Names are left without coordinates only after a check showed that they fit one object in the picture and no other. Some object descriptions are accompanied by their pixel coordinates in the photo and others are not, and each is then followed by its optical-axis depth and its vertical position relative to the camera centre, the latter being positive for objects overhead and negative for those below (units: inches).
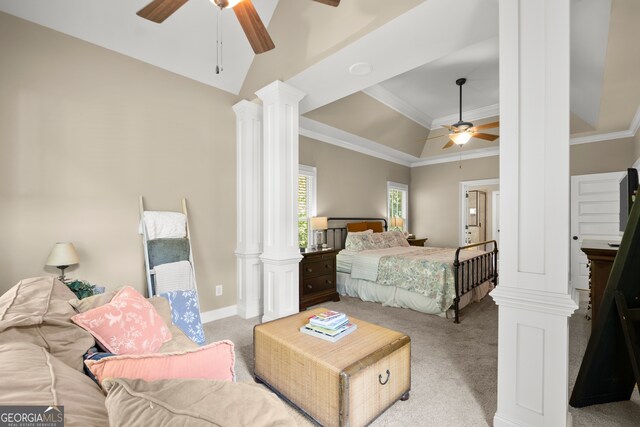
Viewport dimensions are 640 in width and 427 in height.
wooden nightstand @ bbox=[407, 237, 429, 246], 257.8 -24.8
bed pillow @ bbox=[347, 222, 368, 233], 219.6 -9.9
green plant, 90.9 -23.3
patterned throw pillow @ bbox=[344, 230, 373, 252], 190.7 -18.2
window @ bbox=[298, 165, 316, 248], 197.5 +13.5
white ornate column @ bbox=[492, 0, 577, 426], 60.1 -0.4
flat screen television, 97.8 +7.7
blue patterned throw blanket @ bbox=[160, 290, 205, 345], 85.9 -29.6
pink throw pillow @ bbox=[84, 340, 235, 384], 34.6 -18.2
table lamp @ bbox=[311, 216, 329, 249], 179.3 -6.2
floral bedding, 142.9 -30.1
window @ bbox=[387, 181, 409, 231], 265.1 +9.4
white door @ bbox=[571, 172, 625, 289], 193.6 +0.7
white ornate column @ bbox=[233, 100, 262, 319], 147.6 +2.6
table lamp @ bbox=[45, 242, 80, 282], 96.6 -13.8
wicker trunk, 63.8 -37.2
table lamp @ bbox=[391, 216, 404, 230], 261.4 -7.4
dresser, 103.3 -19.7
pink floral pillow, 54.1 -21.8
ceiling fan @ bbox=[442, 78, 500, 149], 176.7 +50.0
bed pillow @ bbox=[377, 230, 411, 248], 211.0 -18.6
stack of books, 77.6 -30.9
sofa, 25.0 -17.2
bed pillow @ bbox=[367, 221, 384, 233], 234.6 -10.1
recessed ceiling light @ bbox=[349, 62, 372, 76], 111.2 +56.4
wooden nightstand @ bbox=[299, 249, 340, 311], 156.7 -35.4
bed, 143.9 -32.6
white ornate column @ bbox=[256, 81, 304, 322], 127.8 +6.6
